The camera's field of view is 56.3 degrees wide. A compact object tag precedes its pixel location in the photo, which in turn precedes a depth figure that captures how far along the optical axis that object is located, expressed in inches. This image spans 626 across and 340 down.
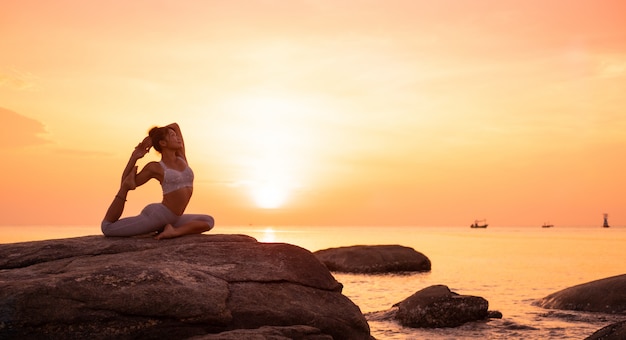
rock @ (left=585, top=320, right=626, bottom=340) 402.3
